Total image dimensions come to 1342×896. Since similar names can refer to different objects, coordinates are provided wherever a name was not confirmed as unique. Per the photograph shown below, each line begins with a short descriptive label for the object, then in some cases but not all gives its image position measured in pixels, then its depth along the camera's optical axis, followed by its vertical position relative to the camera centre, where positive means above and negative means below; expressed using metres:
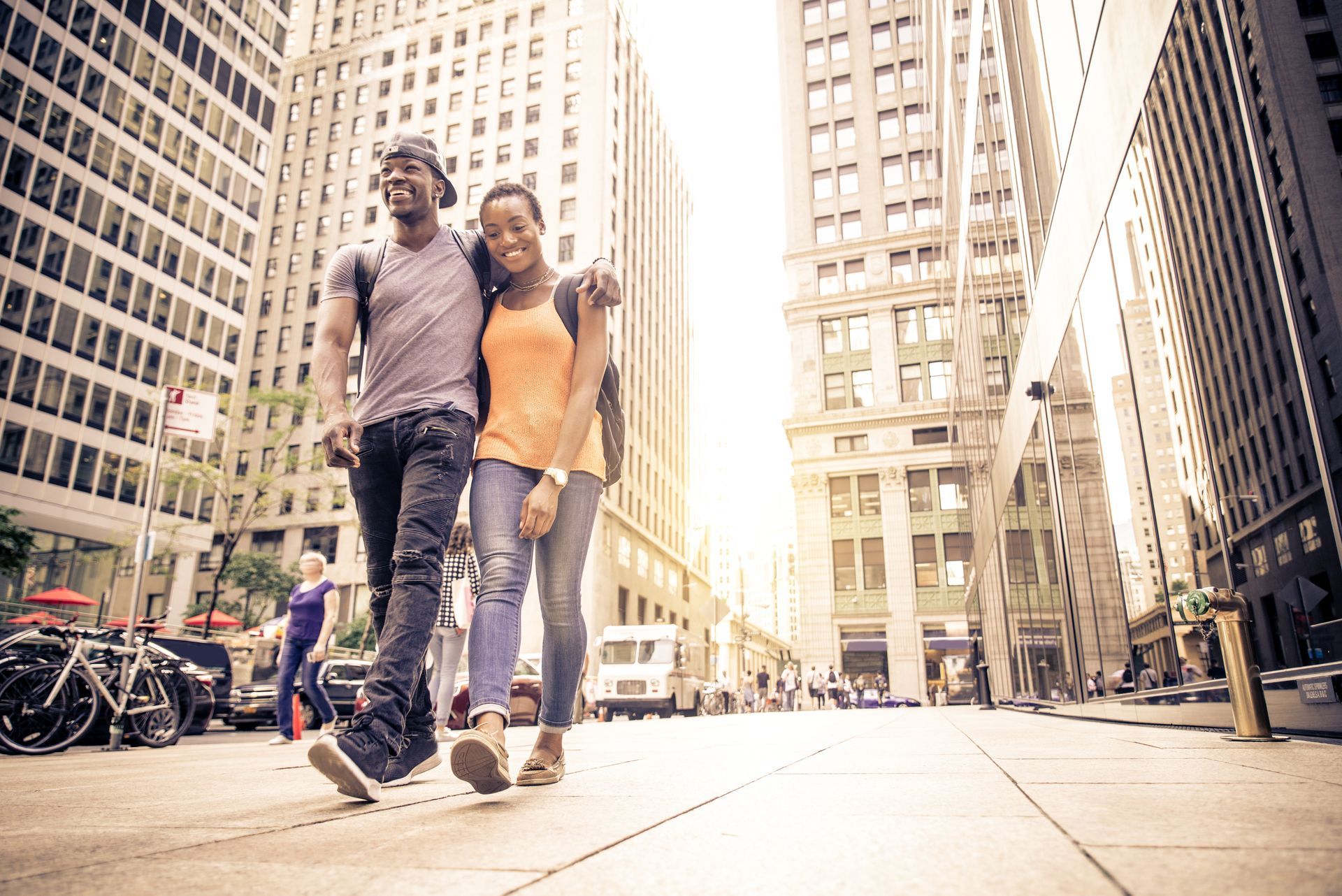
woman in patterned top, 6.58 +0.54
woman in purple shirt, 7.24 +0.47
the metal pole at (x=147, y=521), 8.14 +1.77
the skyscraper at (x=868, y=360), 41.59 +16.65
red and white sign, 9.32 +2.95
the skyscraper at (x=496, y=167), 45.69 +29.75
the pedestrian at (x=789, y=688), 36.09 -0.19
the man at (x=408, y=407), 2.54 +0.90
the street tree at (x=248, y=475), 25.47 +6.79
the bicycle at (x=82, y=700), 5.93 -0.07
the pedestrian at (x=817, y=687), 37.12 -0.18
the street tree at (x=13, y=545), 19.19 +3.26
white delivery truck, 23.03 +0.35
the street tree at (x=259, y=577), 32.88 +4.25
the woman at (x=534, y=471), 2.72 +0.72
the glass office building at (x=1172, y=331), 3.32 +1.93
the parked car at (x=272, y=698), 15.62 -0.17
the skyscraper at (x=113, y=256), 30.50 +17.36
